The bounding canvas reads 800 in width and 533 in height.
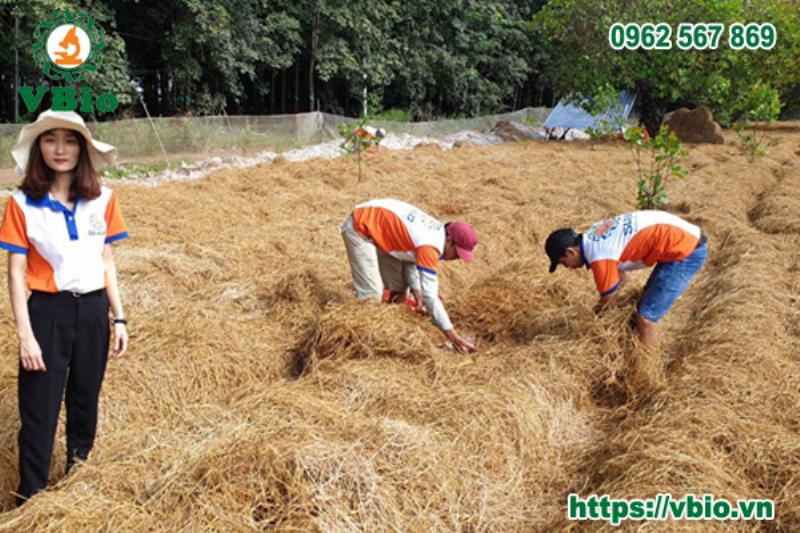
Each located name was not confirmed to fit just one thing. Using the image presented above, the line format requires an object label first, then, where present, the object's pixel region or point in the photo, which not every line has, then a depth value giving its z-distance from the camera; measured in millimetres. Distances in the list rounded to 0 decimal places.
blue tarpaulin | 22870
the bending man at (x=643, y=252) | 3404
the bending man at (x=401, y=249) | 3504
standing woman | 2104
